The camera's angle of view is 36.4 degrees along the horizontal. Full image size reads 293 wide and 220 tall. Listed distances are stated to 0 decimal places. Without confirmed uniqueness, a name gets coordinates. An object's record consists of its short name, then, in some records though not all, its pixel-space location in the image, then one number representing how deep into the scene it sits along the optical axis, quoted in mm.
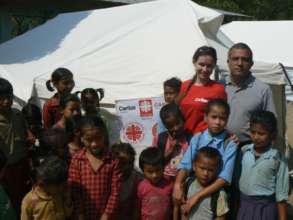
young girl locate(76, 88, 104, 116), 4012
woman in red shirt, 3191
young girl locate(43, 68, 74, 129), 4020
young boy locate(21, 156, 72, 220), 2596
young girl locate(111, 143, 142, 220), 3217
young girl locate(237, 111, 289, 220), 2707
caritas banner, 4418
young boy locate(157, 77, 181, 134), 3908
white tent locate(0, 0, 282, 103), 5180
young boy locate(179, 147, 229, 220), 2723
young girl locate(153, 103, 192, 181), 3194
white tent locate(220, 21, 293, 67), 12922
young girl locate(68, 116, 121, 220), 2742
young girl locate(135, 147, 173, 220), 3057
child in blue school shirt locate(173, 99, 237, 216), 2753
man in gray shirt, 3141
